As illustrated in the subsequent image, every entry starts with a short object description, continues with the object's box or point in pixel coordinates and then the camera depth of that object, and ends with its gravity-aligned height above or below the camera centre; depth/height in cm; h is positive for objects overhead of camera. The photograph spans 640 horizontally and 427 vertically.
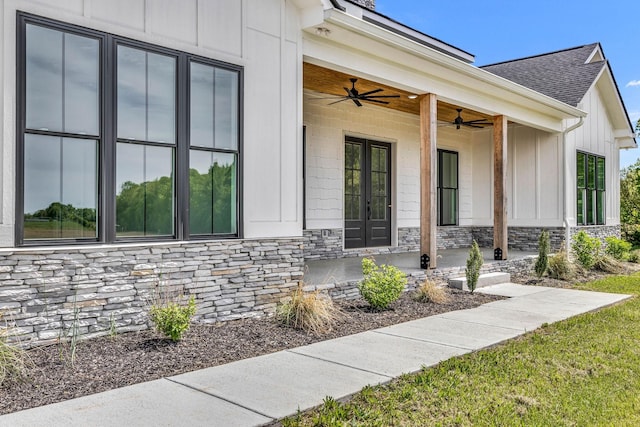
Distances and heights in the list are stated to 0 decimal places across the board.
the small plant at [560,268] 1007 -101
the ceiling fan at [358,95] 845 +217
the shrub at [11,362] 361 -106
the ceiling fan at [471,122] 1093 +228
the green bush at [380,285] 630 -84
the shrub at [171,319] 456 -92
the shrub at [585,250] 1130 -72
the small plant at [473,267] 791 -77
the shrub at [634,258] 1342 -107
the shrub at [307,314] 541 -106
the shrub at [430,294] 712 -108
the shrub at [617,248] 1295 -78
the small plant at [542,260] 982 -82
